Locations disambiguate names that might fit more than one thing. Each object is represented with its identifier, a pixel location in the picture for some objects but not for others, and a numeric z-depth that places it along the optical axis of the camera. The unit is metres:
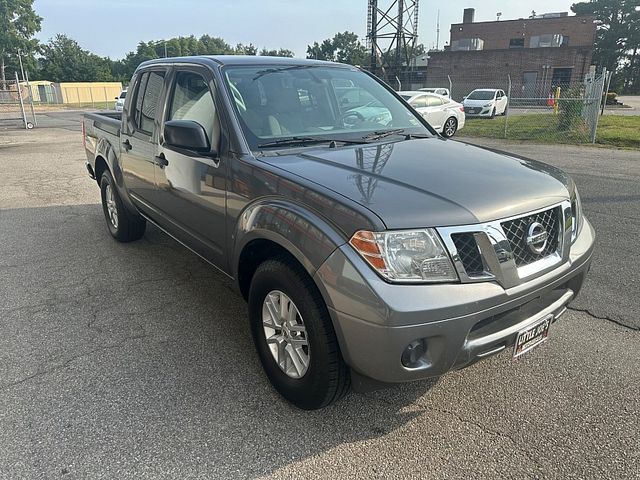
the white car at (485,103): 23.70
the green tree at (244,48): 95.32
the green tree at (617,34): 72.81
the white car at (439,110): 15.32
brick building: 41.88
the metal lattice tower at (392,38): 48.50
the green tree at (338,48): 83.71
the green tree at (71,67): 75.19
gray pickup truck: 2.13
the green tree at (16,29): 63.91
